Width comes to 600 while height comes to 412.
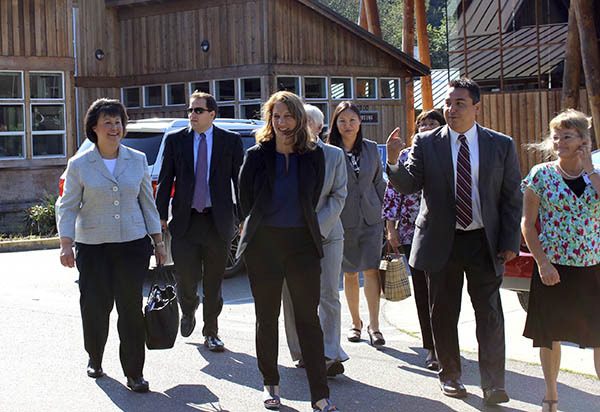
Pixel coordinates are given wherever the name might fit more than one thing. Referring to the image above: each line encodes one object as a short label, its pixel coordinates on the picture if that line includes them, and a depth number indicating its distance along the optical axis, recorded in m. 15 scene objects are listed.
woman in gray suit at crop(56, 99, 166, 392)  6.68
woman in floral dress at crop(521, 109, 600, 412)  5.64
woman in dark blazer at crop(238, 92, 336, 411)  5.93
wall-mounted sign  22.95
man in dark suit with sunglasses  7.81
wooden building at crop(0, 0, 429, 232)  20.78
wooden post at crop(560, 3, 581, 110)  19.05
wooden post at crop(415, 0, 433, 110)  22.64
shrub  17.60
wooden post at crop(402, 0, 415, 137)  22.67
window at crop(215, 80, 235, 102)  21.83
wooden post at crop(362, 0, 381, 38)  24.02
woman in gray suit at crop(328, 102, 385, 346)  7.82
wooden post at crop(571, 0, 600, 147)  17.86
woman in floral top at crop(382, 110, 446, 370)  7.38
